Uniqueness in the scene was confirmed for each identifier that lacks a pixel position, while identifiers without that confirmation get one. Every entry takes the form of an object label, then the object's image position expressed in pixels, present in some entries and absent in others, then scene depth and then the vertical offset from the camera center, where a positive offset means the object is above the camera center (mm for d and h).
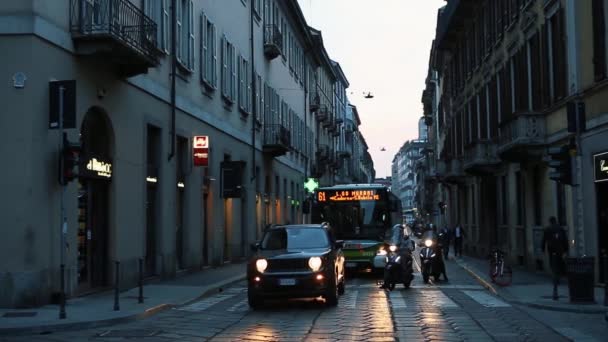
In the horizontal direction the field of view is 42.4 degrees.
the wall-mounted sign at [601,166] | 18719 +1231
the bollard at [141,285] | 15727 -1214
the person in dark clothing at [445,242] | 37156 -1069
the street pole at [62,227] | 13320 -18
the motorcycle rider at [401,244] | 20128 -671
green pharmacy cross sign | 40281 +1955
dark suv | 15438 -1020
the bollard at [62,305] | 13266 -1342
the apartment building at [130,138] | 15055 +2268
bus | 26016 +342
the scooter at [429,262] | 22484 -1209
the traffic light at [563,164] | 15977 +1100
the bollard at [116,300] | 14586 -1396
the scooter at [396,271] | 19891 -1286
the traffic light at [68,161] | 14762 +1253
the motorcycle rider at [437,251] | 22692 -906
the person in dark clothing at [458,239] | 38875 -1006
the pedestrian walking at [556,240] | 18984 -550
